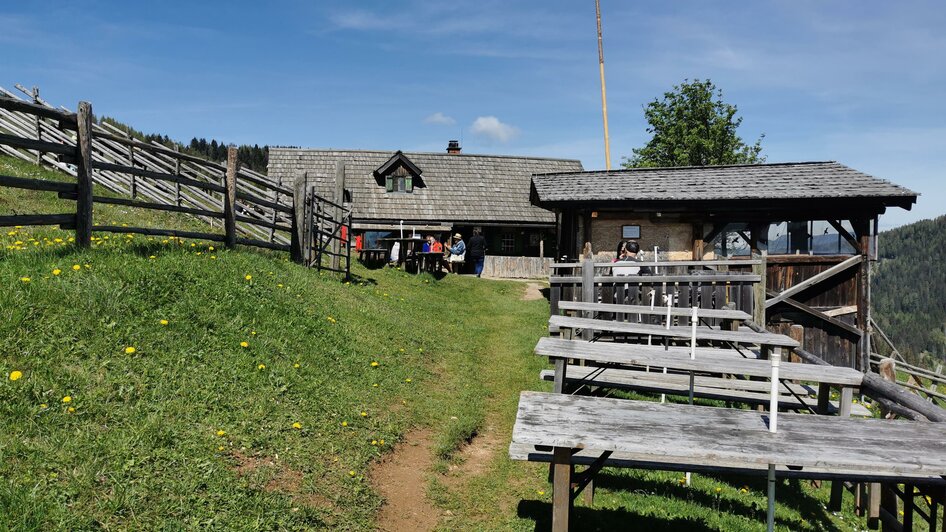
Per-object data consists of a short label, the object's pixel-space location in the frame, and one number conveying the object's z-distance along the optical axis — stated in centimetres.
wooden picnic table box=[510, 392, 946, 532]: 327
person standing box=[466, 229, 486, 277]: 2491
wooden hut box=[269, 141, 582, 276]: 2952
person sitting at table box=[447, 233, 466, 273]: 2466
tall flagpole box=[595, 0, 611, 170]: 2895
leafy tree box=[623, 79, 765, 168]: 4384
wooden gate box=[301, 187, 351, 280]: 1348
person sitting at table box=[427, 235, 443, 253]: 2181
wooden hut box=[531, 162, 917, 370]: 1546
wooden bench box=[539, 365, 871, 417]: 677
